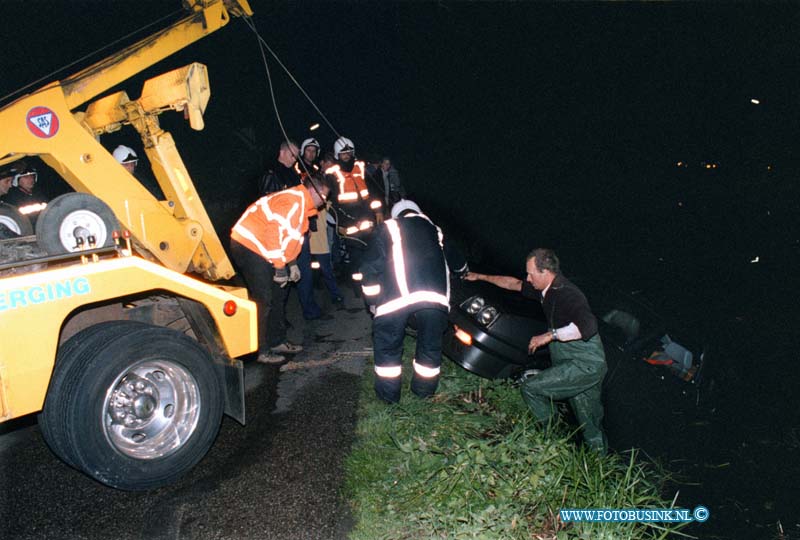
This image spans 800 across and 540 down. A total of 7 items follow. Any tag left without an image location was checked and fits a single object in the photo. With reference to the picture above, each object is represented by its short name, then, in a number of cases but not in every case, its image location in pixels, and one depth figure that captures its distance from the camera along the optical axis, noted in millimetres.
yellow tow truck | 3193
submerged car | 4855
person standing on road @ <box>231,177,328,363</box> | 5559
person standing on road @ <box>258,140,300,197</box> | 7066
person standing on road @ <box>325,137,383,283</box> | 8123
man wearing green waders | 4480
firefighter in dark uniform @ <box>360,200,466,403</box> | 4578
